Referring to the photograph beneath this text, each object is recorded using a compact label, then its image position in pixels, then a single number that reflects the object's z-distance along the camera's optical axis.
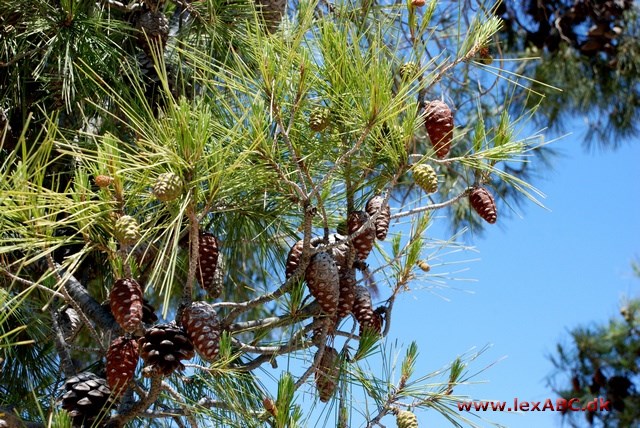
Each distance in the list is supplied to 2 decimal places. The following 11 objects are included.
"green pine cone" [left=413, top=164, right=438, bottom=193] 1.77
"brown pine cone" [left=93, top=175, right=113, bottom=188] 1.62
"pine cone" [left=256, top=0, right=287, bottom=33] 2.24
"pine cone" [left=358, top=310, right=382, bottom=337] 1.86
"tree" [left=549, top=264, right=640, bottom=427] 4.47
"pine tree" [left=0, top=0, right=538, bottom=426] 1.68
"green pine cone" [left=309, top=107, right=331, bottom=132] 1.79
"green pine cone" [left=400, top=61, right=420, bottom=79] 1.77
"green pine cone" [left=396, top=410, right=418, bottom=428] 1.79
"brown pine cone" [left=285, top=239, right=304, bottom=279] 1.83
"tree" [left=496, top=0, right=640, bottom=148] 4.66
